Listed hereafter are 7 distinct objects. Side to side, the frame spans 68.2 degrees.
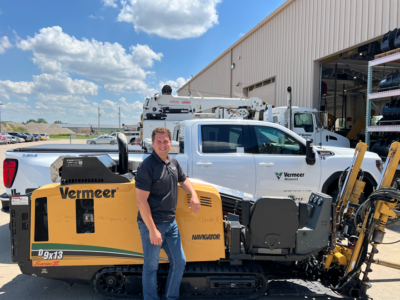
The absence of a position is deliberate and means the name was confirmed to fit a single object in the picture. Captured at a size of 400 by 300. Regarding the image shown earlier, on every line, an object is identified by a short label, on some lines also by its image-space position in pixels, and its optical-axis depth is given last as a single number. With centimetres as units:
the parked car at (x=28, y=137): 5054
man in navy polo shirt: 242
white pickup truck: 476
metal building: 1081
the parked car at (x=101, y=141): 3356
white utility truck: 1149
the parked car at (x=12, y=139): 4462
